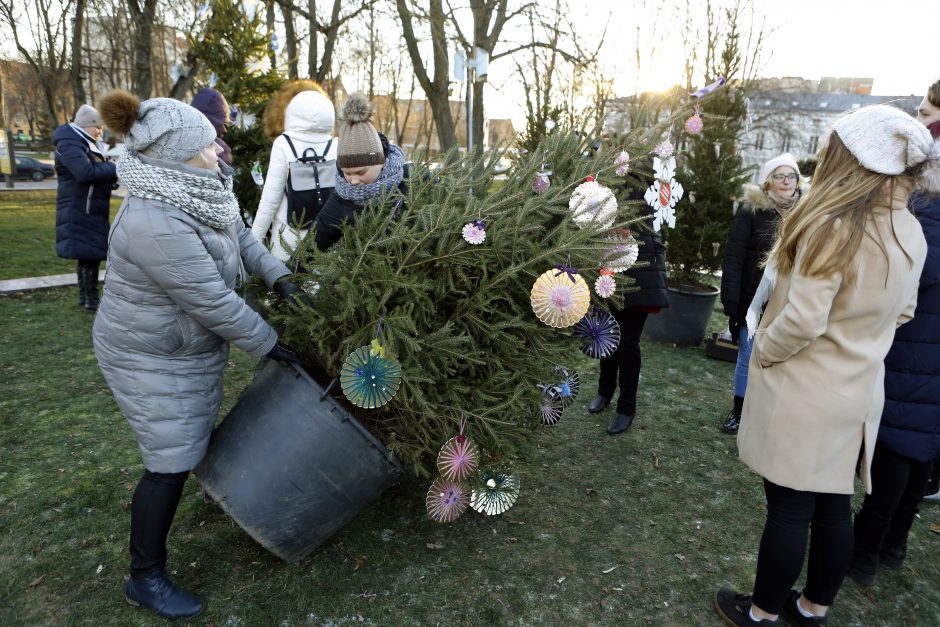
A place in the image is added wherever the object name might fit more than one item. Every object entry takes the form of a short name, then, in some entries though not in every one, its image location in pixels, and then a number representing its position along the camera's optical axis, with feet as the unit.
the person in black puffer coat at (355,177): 8.61
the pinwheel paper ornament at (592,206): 7.77
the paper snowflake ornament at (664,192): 9.61
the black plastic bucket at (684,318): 19.49
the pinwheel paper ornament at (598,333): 8.75
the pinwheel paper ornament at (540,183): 8.17
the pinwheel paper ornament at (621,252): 8.11
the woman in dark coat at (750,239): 12.74
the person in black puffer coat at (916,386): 7.13
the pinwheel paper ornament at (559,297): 6.97
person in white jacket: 11.78
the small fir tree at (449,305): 7.08
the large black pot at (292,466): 7.07
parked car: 82.97
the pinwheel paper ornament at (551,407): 8.64
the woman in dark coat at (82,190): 17.48
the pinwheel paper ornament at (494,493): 7.90
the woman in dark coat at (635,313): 11.92
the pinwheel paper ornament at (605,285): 7.75
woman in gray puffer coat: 6.39
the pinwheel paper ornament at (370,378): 6.64
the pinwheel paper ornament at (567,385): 8.45
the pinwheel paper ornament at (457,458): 7.24
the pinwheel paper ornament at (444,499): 7.61
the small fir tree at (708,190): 20.67
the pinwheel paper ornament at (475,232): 6.90
